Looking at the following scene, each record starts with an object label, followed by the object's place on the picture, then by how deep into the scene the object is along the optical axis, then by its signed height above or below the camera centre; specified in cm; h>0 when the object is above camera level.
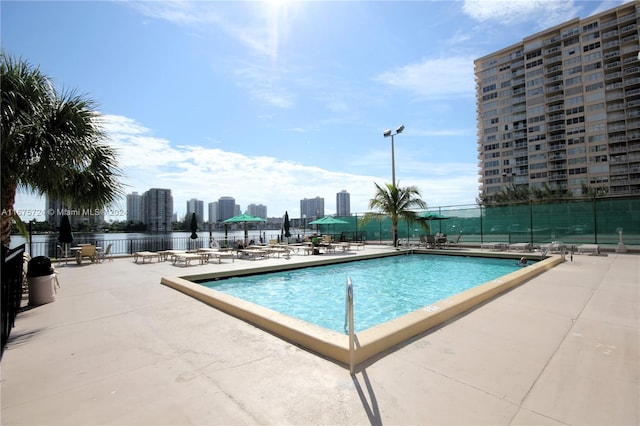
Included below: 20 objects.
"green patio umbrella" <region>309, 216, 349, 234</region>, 1774 -9
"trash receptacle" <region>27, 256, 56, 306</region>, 546 -102
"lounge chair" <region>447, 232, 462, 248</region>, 1712 -165
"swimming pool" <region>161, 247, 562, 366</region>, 318 -138
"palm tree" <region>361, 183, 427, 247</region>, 1838 +95
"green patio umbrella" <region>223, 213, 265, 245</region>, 1641 +15
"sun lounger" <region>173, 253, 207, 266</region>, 1051 -130
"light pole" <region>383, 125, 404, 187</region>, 1874 +412
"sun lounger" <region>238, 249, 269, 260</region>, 1290 -151
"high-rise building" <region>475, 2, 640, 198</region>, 5319 +2155
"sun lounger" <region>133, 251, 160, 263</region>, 1137 -118
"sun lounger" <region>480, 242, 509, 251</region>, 1459 -164
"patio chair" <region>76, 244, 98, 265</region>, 1119 -104
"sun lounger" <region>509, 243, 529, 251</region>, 1403 -158
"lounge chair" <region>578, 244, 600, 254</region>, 1197 -151
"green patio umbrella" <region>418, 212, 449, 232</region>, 1784 +5
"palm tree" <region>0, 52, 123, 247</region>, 448 +156
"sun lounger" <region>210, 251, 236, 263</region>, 1148 -130
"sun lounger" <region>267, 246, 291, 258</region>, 1315 -129
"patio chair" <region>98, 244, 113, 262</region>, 1239 -129
